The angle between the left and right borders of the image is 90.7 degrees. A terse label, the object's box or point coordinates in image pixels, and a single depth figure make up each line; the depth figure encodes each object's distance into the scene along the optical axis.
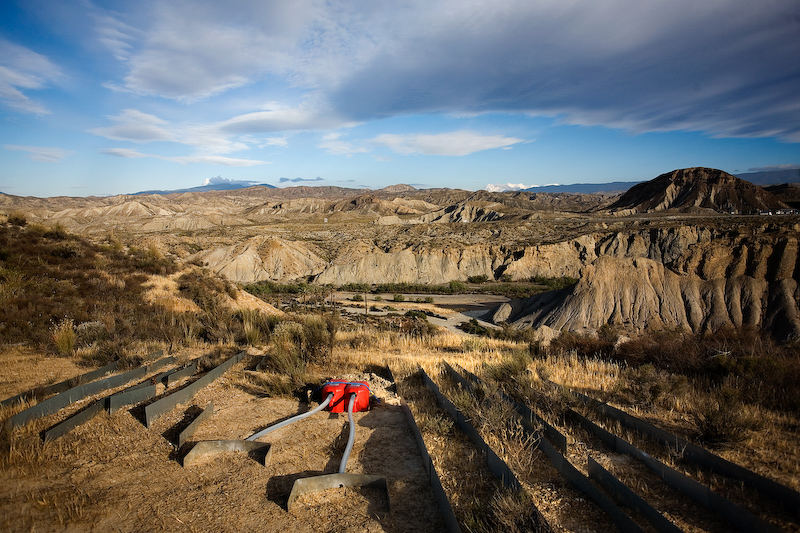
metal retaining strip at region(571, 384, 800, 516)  2.81
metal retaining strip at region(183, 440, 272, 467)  3.99
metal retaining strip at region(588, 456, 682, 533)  2.65
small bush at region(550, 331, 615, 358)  9.12
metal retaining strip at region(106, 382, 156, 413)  5.15
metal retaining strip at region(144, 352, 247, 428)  4.88
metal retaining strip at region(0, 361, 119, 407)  5.10
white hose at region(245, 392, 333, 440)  4.52
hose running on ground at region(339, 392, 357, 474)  3.81
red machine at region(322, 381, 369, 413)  5.49
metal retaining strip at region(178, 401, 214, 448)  4.35
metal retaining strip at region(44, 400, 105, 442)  4.28
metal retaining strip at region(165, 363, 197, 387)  6.22
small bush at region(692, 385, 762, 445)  3.88
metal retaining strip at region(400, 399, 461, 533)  2.96
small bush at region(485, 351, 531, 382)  6.54
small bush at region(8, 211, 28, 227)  16.33
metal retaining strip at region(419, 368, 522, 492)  3.28
